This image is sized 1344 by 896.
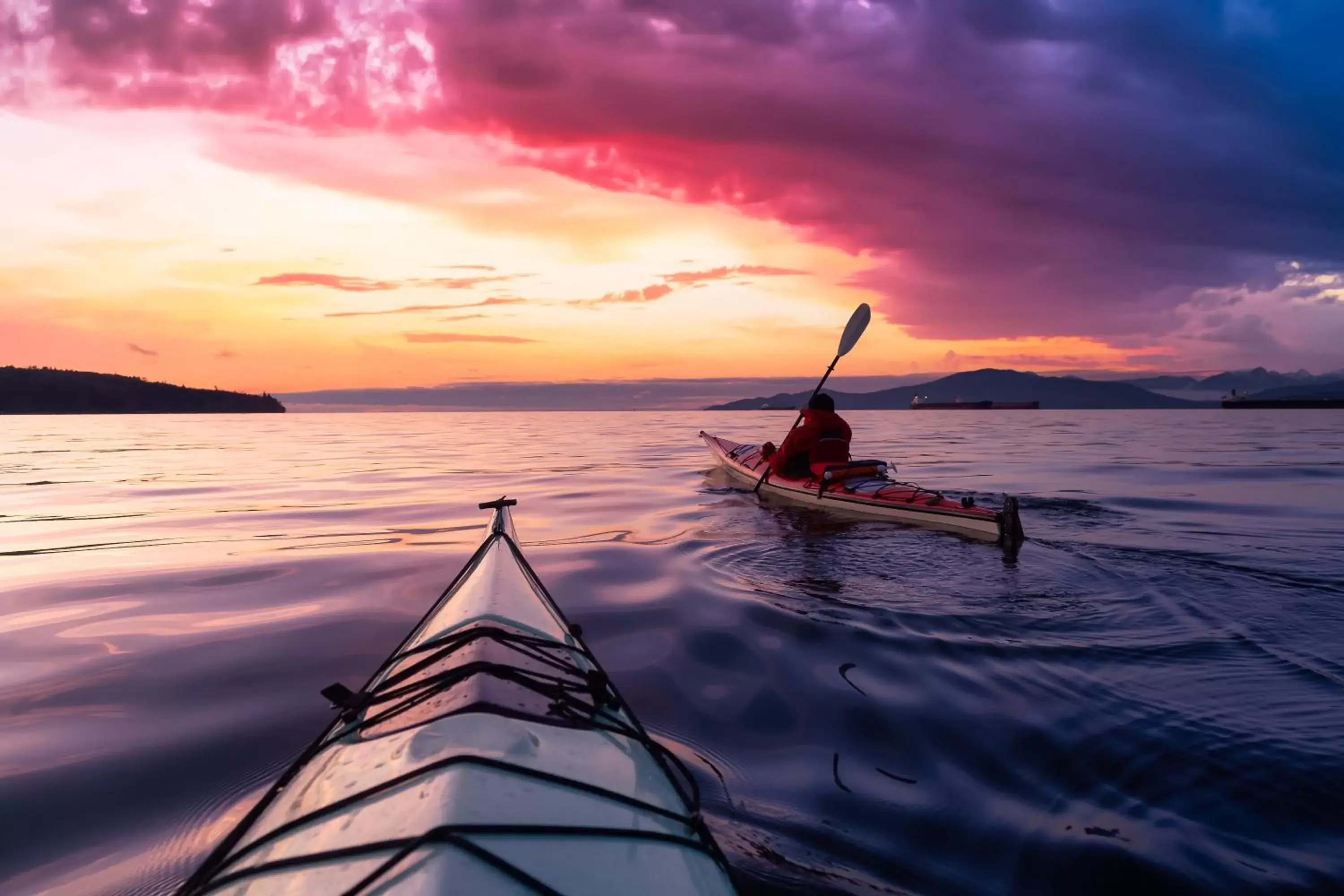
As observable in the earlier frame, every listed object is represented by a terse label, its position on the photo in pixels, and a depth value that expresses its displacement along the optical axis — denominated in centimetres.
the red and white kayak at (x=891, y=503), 902
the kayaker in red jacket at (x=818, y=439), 1227
